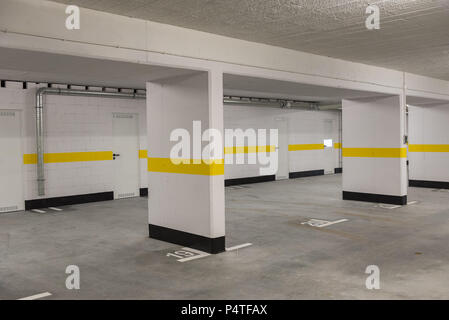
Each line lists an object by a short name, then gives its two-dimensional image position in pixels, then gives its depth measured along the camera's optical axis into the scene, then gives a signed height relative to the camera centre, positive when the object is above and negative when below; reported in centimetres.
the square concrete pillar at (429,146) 1138 +1
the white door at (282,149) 1432 -2
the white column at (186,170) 536 -27
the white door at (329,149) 1628 -5
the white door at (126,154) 1038 -8
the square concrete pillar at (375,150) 880 -7
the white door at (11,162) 854 -19
